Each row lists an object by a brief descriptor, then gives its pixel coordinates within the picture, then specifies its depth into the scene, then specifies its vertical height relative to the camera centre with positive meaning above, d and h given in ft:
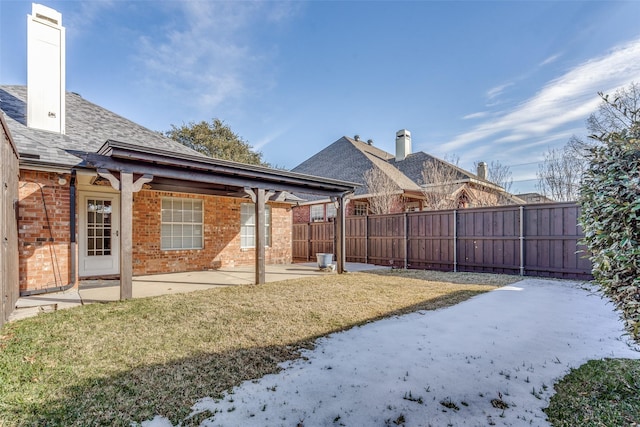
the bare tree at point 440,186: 51.49 +5.76
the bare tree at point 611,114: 37.05 +13.15
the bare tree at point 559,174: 47.52 +7.31
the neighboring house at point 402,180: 53.11 +7.08
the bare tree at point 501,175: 57.57 +8.40
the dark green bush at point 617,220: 6.93 -0.04
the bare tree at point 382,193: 50.16 +4.39
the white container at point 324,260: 34.35 -4.53
